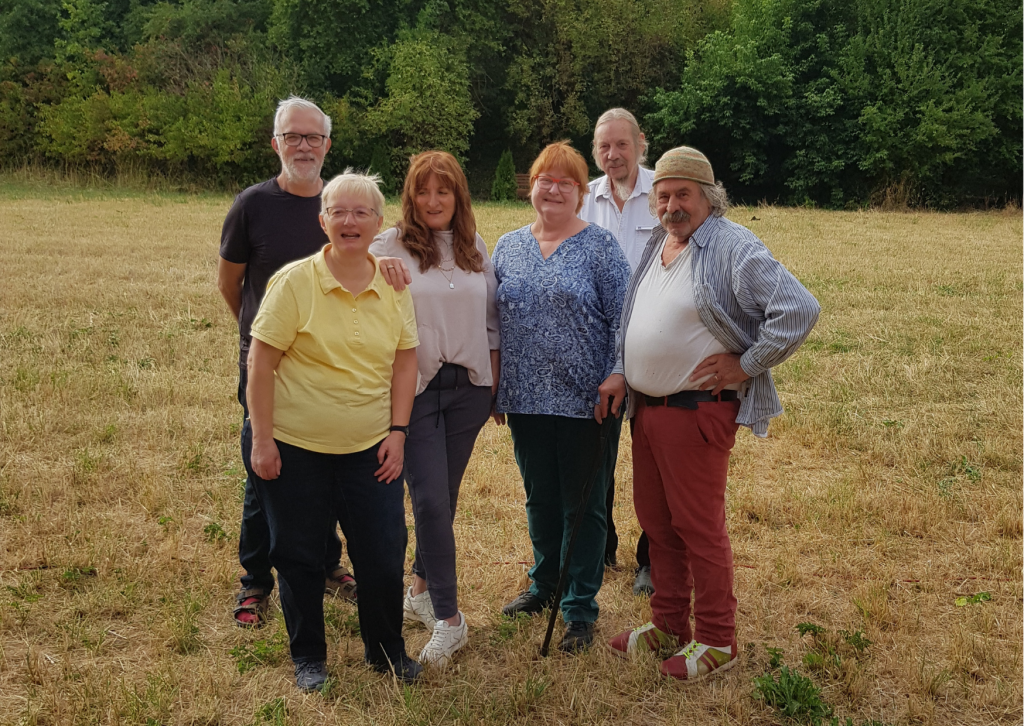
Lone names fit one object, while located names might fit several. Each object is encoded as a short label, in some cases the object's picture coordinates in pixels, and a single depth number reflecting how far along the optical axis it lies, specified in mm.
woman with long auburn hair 3660
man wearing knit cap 3391
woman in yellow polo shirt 3236
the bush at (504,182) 32969
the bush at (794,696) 3414
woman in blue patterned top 3783
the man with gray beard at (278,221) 3934
